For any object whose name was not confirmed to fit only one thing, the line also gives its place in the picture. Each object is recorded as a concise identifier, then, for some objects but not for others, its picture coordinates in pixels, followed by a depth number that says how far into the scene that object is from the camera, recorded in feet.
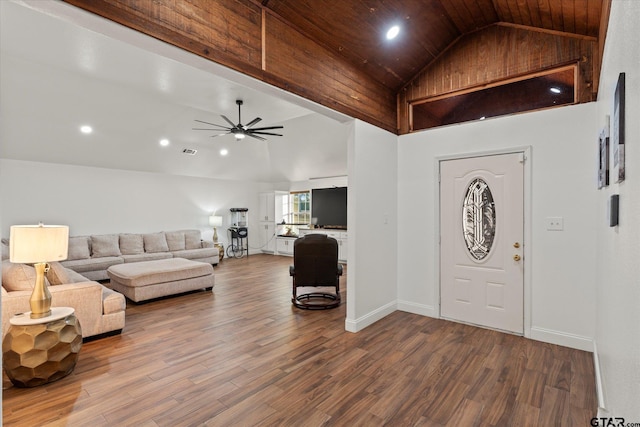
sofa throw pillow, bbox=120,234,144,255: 23.07
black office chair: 14.66
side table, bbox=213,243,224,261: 28.75
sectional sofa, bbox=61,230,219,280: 20.38
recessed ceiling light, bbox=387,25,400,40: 10.78
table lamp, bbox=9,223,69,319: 8.20
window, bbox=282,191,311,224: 32.53
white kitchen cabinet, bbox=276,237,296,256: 31.48
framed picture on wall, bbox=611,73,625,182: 4.00
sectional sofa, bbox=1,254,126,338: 9.73
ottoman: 15.72
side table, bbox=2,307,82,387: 8.18
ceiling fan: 17.07
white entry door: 11.48
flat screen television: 28.09
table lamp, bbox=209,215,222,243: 29.19
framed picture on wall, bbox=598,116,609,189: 6.19
